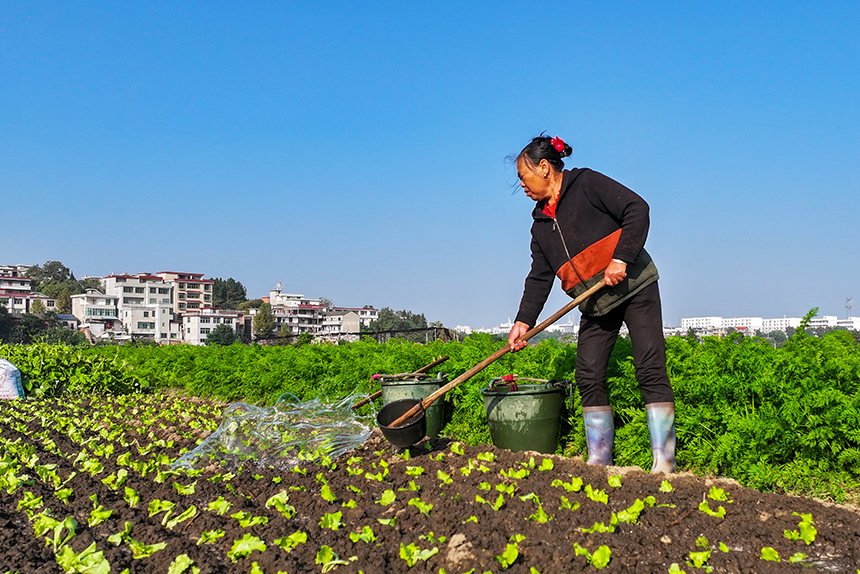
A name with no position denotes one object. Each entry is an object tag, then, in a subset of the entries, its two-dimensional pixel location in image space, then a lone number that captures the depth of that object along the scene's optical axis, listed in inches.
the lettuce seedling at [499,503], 125.2
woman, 151.5
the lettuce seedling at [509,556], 97.4
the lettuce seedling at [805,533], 105.0
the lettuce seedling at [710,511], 116.7
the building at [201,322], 3496.6
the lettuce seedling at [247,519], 123.3
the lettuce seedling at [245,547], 109.1
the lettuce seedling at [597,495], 128.5
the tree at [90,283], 4690.0
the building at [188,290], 3852.4
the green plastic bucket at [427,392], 212.2
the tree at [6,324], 2797.7
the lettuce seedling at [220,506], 132.5
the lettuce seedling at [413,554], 101.9
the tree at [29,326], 2778.1
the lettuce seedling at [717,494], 127.0
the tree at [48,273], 4581.0
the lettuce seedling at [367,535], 112.8
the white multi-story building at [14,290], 3565.5
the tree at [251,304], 4817.9
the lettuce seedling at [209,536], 116.6
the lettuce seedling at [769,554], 98.3
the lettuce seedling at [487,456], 166.1
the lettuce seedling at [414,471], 157.8
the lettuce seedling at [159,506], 135.5
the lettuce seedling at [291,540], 112.0
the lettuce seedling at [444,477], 148.9
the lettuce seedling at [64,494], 146.8
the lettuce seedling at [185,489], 147.7
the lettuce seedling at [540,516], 117.0
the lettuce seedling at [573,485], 136.1
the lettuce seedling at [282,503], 132.9
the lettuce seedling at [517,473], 149.3
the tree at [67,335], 2598.4
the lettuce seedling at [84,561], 101.3
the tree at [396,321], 4253.0
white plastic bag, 361.7
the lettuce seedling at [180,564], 101.9
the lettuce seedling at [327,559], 102.0
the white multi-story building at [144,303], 3538.4
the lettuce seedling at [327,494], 139.1
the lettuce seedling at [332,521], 120.6
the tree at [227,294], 5068.9
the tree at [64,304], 3834.4
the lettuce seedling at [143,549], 110.3
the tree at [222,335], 3220.5
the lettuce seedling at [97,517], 127.9
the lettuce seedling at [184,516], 127.6
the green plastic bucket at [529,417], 176.2
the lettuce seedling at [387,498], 133.8
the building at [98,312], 3422.7
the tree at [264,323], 3946.9
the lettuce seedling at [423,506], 125.9
